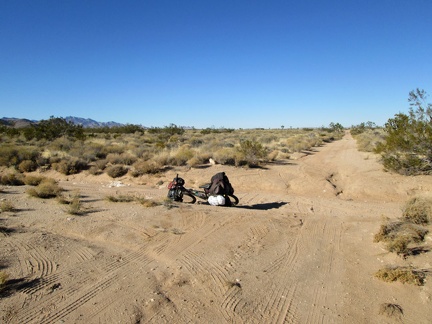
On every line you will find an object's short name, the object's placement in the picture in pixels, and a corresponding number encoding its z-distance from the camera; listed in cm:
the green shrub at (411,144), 1391
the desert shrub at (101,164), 1808
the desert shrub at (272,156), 2039
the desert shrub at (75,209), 852
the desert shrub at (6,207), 852
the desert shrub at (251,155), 1827
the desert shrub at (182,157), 1833
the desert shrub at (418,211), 728
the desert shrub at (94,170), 1759
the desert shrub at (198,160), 1812
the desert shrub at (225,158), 1851
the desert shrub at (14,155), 1856
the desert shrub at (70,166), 1788
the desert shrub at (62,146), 2386
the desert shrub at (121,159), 1888
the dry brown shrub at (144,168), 1695
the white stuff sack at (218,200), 1016
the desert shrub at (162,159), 1803
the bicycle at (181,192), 1062
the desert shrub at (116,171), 1698
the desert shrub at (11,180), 1344
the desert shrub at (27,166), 1805
